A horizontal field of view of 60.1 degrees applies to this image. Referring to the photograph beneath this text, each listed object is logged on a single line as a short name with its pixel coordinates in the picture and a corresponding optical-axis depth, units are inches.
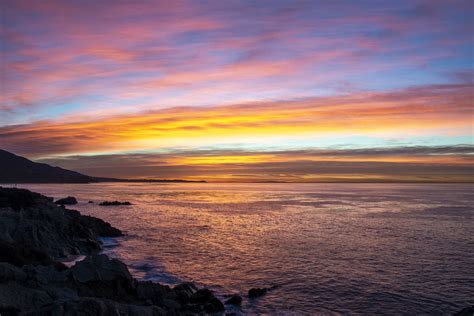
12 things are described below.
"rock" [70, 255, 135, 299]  915.4
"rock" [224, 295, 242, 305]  1072.2
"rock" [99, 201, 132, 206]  4645.7
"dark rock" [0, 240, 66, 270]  1073.9
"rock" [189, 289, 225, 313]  995.9
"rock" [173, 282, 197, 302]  1044.5
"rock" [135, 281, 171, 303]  969.5
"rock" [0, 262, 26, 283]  808.9
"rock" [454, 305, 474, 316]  842.8
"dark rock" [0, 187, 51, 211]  2669.8
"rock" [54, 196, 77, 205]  4590.1
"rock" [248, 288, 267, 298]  1137.9
